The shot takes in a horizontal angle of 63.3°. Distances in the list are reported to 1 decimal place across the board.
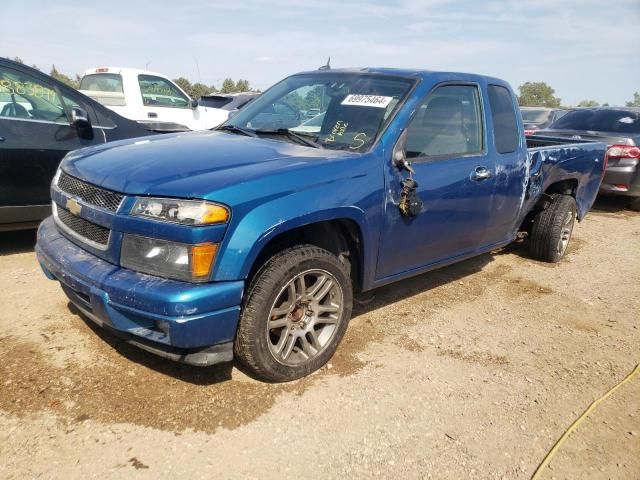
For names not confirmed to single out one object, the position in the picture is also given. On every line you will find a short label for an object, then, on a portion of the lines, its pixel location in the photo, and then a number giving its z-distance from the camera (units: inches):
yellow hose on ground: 93.4
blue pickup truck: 94.7
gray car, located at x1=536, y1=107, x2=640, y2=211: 311.3
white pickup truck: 353.7
